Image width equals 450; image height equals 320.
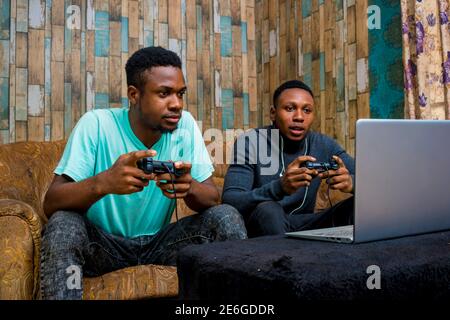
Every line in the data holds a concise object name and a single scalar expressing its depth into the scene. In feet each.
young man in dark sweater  4.84
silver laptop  2.81
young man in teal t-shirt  3.86
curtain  6.44
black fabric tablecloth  2.31
